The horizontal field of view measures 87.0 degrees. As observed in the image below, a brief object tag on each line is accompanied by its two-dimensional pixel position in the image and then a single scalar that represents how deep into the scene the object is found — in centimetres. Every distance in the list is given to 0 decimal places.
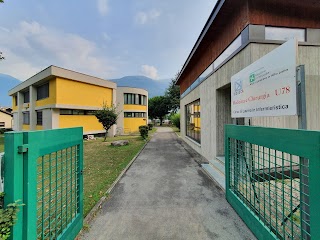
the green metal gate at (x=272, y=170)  185
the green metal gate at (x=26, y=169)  176
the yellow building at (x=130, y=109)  2716
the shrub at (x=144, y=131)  1712
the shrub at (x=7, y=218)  153
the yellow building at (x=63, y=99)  1798
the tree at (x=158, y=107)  4817
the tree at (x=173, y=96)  4428
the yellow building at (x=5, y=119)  3672
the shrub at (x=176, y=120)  2965
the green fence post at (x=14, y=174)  175
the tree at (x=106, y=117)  1689
